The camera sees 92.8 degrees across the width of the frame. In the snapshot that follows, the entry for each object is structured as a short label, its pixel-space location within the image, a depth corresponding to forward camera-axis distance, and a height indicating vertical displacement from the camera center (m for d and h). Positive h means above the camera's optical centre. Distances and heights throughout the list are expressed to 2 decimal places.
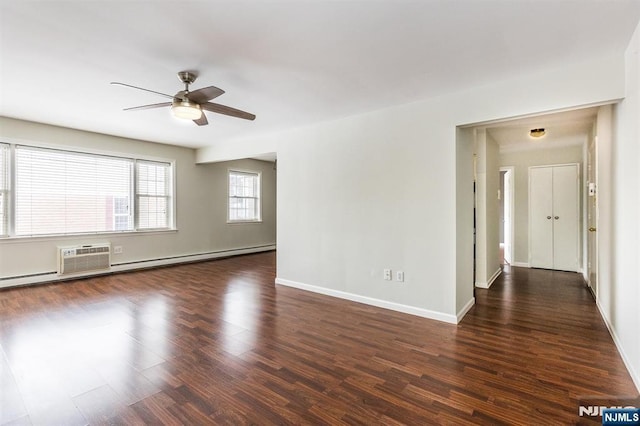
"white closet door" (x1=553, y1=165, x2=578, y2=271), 5.78 -0.10
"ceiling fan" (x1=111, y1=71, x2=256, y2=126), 2.72 +1.04
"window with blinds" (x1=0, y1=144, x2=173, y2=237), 4.65 +0.37
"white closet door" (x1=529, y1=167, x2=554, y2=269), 6.02 -0.09
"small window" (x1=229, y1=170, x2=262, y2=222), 7.94 +0.46
